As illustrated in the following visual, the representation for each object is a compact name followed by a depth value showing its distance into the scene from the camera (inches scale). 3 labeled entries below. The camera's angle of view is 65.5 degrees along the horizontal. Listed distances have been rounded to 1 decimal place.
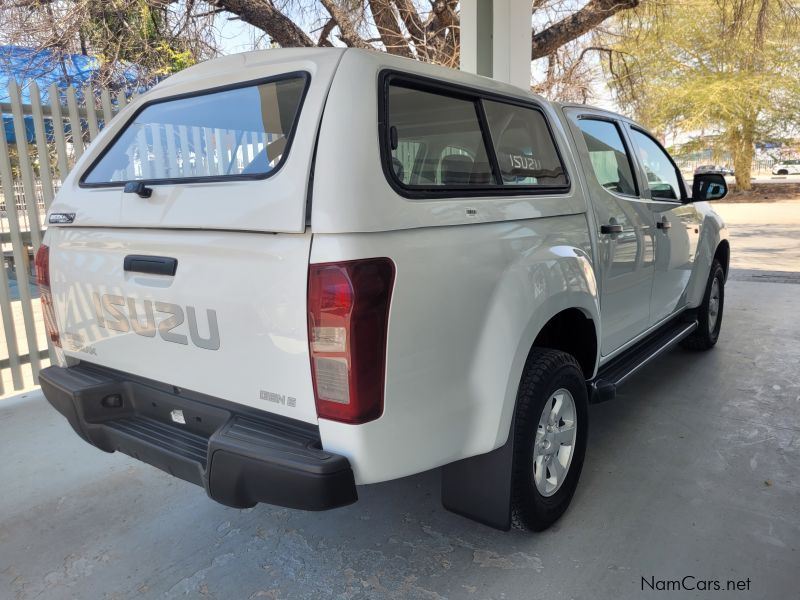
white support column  226.1
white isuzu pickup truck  73.8
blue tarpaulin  328.2
